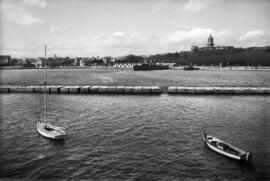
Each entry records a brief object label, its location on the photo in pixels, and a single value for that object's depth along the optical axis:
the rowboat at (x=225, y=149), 25.41
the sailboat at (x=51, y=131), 31.84
